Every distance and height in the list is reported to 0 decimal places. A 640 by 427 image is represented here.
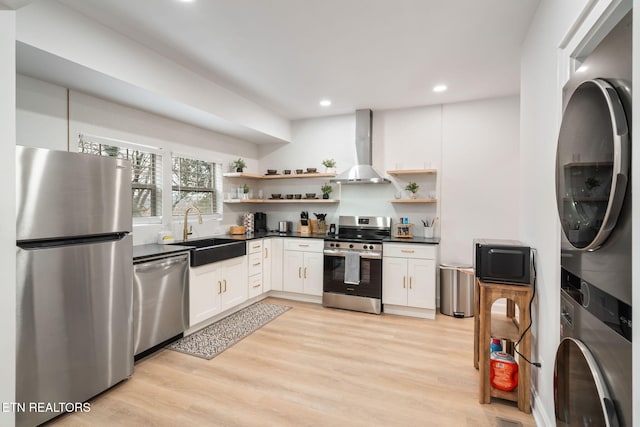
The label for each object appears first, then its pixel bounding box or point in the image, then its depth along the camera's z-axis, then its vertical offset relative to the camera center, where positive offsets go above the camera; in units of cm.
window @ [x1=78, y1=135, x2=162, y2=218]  317 +41
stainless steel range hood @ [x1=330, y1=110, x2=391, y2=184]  441 +94
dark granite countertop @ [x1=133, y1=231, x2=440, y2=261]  278 -38
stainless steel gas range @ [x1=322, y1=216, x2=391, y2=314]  398 -82
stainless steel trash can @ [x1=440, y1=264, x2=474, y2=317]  387 -101
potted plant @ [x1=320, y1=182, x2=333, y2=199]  480 +31
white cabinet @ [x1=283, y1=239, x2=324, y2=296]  435 -79
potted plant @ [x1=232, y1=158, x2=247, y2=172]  467 +68
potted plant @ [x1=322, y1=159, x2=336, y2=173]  474 +68
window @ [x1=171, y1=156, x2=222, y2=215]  390 +33
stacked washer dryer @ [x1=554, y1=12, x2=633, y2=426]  97 -10
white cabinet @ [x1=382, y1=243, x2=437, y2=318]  380 -85
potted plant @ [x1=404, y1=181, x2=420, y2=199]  436 +32
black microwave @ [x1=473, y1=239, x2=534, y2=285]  202 -34
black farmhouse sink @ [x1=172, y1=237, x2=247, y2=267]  324 -45
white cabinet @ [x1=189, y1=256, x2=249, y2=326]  326 -88
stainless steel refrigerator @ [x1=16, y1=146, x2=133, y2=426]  181 -45
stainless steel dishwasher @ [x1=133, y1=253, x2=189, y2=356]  266 -82
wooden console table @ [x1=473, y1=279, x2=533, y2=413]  204 -86
